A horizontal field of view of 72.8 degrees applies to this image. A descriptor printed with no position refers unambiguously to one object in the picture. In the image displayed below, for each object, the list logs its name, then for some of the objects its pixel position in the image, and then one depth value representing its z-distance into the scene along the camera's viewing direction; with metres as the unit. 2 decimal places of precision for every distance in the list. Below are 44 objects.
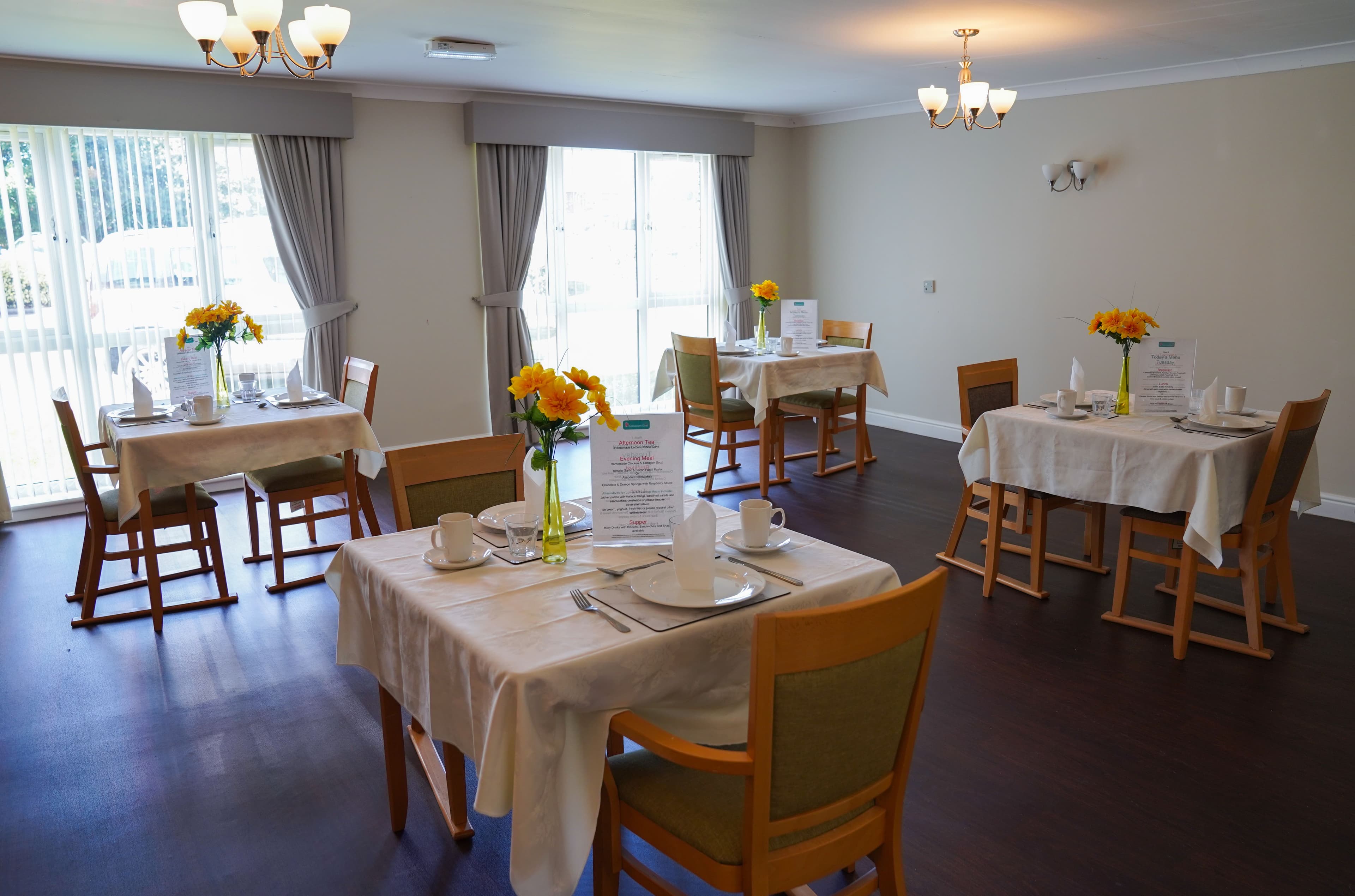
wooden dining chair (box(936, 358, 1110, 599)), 3.74
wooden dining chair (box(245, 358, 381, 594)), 3.91
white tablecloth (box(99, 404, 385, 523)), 3.47
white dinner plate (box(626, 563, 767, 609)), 1.82
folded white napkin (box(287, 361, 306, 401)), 4.06
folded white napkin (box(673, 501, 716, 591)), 1.85
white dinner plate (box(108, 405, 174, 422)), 3.79
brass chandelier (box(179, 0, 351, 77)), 2.66
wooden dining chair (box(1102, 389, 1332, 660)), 3.12
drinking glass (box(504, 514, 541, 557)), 2.09
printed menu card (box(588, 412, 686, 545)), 2.16
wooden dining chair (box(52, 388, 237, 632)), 3.53
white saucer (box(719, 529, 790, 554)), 2.10
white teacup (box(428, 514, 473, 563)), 2.04
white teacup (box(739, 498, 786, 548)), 2.10
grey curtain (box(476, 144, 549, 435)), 6.14
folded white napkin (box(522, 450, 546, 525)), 2.14
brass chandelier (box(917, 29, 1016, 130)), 4.04
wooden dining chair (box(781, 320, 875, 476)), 5.65
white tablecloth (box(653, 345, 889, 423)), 5.24
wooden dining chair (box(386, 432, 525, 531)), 2.44
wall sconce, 5.59
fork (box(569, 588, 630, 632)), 1.83
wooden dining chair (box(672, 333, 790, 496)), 5.27
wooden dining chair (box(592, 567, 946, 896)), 1.42
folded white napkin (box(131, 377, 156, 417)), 3.78
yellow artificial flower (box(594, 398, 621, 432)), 1.95
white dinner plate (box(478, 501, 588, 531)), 2.29
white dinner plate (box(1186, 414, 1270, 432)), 3.38
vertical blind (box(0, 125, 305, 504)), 4.89
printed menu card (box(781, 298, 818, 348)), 5.78
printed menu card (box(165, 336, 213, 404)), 3.97
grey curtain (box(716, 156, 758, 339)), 7.37
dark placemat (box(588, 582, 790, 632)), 1.75
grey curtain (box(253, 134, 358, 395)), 5.42
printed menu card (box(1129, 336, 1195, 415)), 3.66
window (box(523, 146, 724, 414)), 6.74
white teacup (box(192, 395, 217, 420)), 3.69
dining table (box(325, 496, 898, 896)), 1.58
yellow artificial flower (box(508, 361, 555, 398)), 1.93
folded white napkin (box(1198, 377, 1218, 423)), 3.47
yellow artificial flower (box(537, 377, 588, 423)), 1.92
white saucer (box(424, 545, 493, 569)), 2.04
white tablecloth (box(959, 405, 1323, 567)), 3.16
